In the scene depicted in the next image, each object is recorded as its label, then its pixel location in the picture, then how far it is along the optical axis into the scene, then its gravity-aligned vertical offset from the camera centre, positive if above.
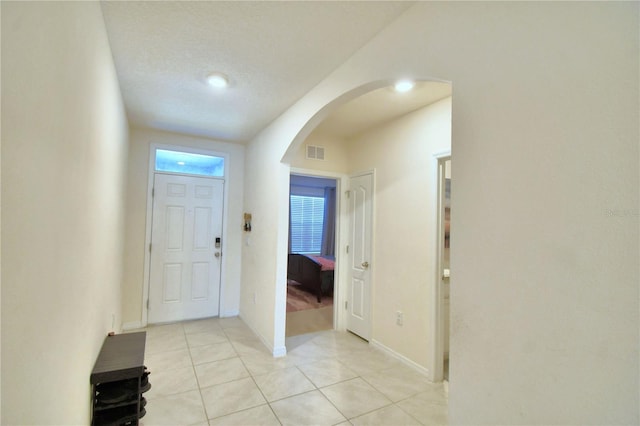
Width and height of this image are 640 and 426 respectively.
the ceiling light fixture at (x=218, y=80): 2.23 +1.15
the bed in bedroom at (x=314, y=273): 5.15 -0.89
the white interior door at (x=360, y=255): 3.40 -0.33
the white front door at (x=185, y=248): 3.79 -0.34
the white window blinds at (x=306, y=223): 7.73 +0.09
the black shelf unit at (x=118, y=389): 1.60 -0.97
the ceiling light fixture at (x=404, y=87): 2.33 +1.17
